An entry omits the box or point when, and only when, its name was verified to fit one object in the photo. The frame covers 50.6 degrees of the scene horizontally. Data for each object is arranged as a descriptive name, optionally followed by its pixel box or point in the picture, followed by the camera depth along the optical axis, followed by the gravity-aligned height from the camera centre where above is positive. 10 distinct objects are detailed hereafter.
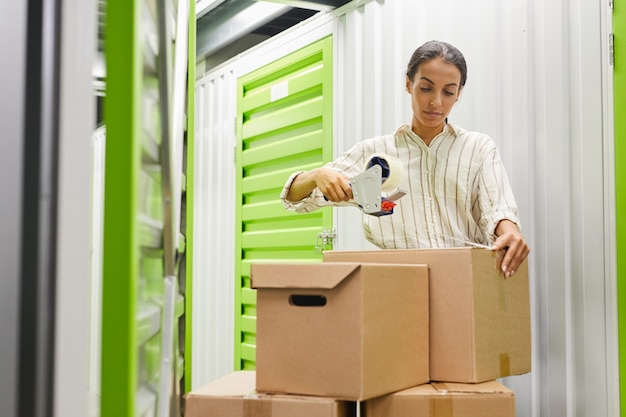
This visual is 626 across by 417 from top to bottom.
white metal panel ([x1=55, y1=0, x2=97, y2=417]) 0.67 +0.05
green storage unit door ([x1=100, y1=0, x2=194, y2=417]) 0.77 +0.06
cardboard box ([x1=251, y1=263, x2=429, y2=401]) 1.75 -0.21
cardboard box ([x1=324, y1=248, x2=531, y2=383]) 1.95 -0.17
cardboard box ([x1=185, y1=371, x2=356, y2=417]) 1.74 -0.40
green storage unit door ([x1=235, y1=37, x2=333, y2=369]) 3.91 +0.63
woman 2.40 +0.29
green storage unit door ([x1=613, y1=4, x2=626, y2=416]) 2.25 +0.29
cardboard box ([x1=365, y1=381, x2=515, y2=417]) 1.82 -0.41
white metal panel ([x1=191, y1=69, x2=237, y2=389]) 4.78 +0.19
